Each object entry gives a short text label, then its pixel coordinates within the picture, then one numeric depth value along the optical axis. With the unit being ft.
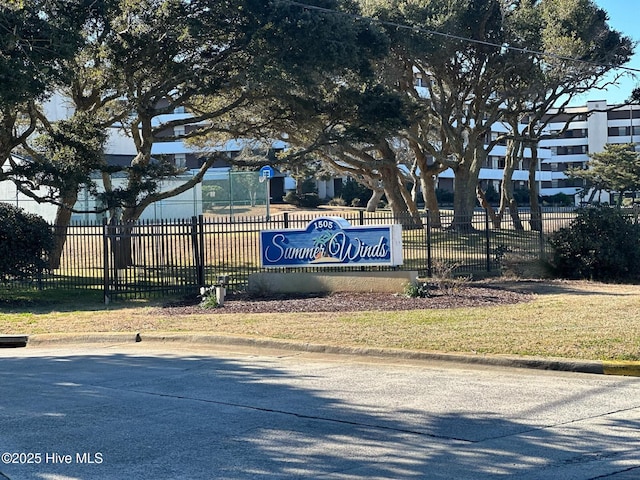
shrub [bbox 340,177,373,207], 243.19
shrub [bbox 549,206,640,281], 75.41
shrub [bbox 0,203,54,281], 67.77
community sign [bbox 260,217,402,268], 66.90
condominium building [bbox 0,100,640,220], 163.43
